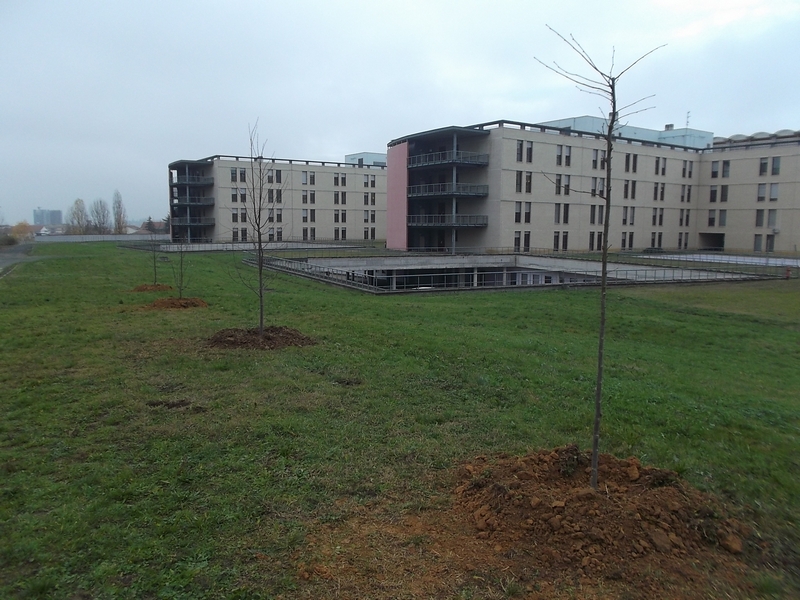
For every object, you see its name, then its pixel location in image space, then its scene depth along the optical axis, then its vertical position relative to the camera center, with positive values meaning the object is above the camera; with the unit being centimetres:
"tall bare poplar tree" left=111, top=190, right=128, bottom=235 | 12958 +373
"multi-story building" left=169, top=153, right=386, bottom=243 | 7575 +417
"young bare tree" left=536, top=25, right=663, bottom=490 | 543 +32
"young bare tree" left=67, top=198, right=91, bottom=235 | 13475 +352
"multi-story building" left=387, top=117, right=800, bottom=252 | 5697 +445
